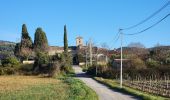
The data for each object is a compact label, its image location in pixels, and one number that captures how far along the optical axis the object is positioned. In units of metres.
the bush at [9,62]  60.02
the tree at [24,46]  72.06
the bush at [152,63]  47.03
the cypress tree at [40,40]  72.35
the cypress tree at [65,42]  69.31
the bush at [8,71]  57.70
